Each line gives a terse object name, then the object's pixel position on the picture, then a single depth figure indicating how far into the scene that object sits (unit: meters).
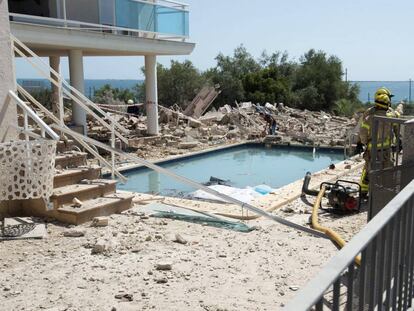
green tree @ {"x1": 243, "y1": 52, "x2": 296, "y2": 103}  34.04
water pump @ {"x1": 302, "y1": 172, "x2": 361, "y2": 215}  7.20
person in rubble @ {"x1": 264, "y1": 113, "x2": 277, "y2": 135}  21.42
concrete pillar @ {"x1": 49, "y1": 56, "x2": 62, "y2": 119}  15.25
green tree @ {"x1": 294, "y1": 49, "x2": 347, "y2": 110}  35.34
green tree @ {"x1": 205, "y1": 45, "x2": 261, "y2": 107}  35.28
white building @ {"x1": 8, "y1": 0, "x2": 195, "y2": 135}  12.08
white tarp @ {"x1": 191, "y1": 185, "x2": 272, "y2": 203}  8.59
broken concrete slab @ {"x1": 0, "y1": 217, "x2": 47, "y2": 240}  5.94
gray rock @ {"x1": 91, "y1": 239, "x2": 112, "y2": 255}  5.45
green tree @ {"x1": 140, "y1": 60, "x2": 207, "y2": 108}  34.72
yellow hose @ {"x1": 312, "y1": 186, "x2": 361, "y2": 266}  5.71
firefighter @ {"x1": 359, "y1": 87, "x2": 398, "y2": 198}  7.30
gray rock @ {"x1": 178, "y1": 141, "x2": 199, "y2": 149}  17.33
